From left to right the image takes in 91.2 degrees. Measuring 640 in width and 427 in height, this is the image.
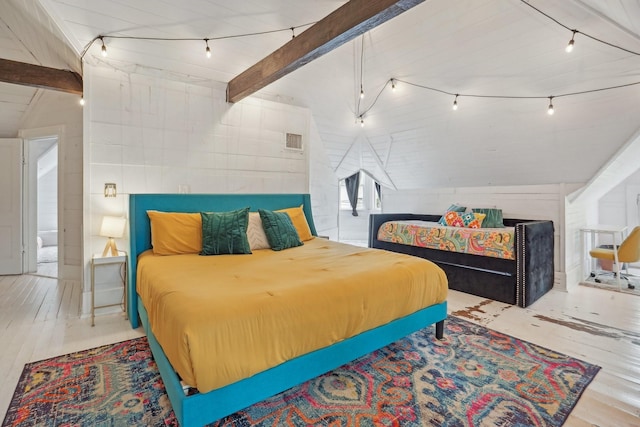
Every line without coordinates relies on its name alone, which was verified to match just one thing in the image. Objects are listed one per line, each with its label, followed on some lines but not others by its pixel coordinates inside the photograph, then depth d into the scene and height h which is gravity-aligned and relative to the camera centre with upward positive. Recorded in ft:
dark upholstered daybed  10.64 -2.08
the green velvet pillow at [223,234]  9.11 -0.64
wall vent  14.01 +3.20
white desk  12.96 -1.34
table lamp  9.38 -0.44
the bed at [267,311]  4.36 -1.89
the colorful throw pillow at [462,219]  13.67 -0.30
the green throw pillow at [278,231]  10.07 -0.61
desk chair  12.63 -1.55
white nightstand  9.37 -2.04
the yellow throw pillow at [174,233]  9.04 -0.62
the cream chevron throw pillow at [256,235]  10.10 -0.74
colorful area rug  5.18 -3.36
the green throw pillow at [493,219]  13.73 -0.28
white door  14.49 +0.29
